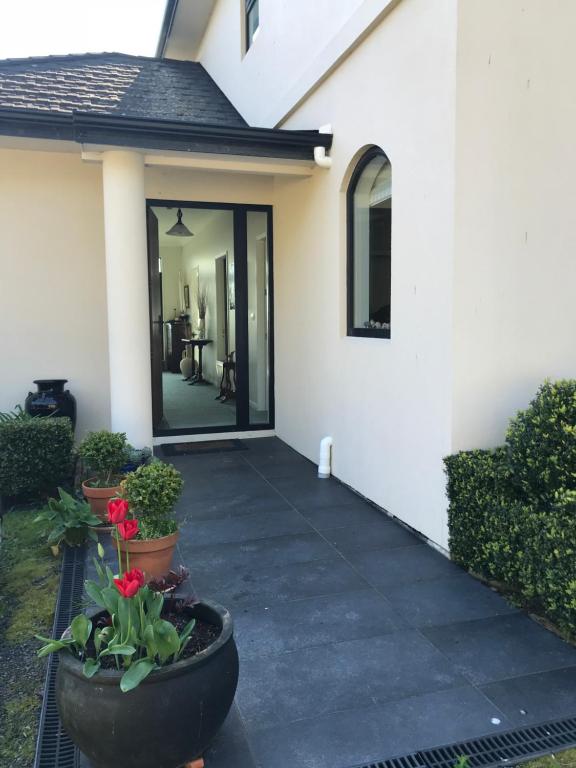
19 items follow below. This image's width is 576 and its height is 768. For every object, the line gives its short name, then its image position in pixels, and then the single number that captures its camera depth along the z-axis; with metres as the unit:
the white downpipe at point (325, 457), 5.98
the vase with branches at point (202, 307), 12.55
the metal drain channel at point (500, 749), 2.24
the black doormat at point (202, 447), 7.07
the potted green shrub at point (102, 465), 4.71
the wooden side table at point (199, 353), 11.93
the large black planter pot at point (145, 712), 1.93
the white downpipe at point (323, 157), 5.66
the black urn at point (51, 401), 6.22
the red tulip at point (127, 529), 2.30
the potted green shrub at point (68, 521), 4.14
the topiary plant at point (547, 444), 3.13
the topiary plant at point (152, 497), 3.58
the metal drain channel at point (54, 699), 2.30
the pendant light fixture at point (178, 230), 8.95
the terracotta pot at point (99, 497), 4.69
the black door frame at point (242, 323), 7.64
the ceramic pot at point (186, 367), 12.80
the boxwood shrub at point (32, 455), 5.10
